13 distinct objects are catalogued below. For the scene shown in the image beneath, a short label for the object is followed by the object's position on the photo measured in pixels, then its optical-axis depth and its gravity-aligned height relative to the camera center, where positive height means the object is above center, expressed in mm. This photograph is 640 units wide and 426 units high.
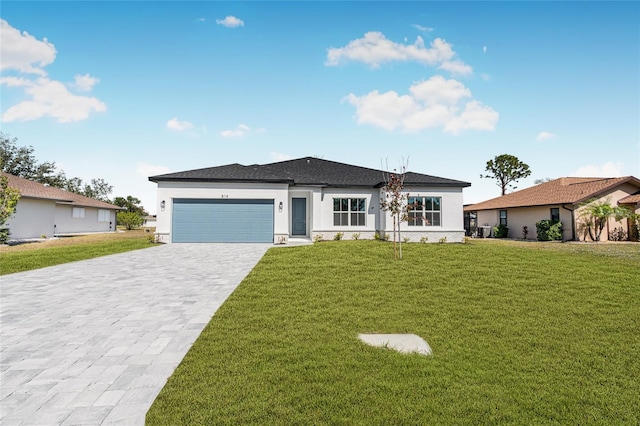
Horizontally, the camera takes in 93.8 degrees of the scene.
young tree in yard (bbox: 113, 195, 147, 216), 56406 +5193
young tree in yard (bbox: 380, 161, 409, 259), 11445 +1481
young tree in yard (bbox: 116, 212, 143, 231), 39309 +1387
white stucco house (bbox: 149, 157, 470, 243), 17078 +1320
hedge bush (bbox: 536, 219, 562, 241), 20734 -225
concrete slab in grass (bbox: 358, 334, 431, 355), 3983 -1607
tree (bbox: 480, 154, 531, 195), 41406 +8062
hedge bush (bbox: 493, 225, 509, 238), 25406 -331
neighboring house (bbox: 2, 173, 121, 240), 22266 +1504
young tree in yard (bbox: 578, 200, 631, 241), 20156 +705
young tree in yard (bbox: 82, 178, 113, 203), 57938 +8011
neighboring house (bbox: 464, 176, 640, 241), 20438 +1804
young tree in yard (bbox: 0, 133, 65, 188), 44678 +10258
